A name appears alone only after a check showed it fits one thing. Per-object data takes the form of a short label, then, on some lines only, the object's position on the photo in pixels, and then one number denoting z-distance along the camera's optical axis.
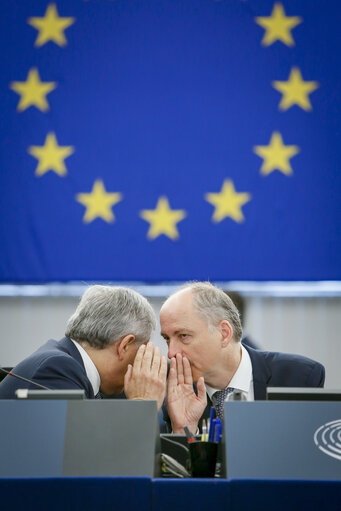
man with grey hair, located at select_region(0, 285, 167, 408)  5.33
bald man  5.41
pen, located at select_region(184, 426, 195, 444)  4.81
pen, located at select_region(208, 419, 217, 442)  4.82
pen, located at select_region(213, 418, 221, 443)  4.82
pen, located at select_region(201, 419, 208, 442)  4.83
